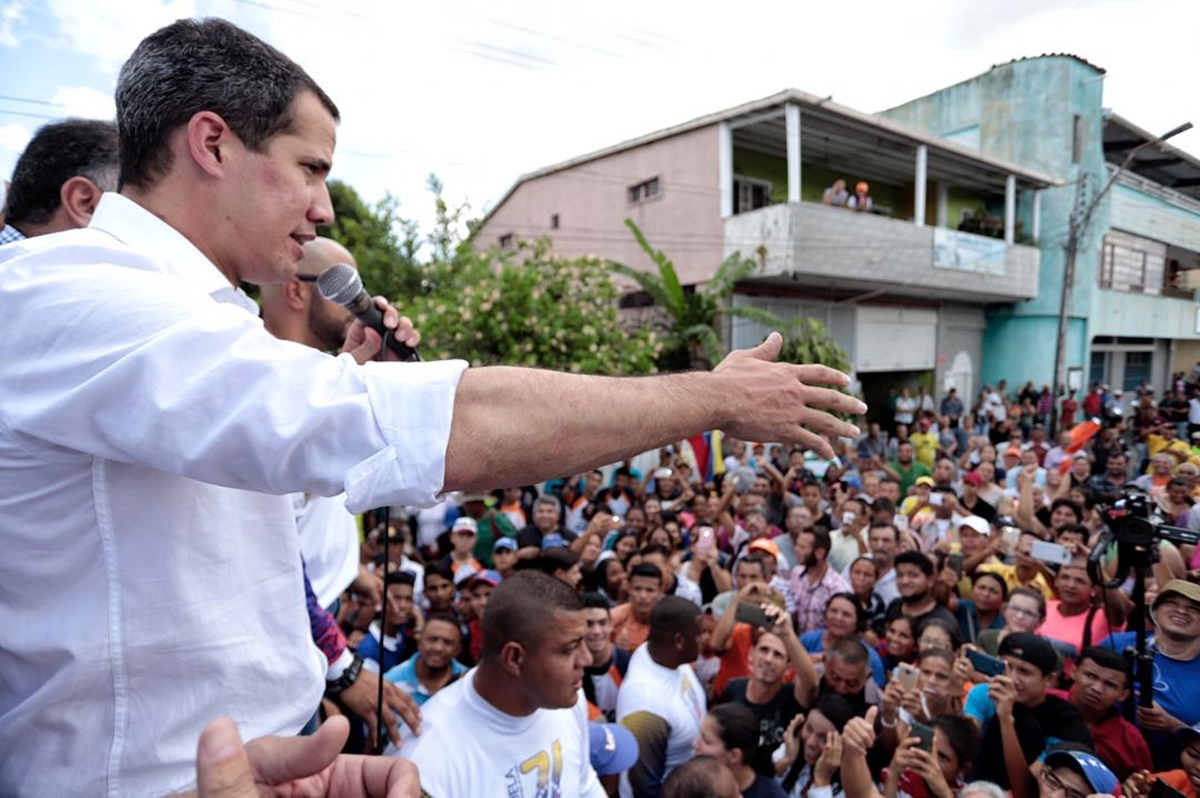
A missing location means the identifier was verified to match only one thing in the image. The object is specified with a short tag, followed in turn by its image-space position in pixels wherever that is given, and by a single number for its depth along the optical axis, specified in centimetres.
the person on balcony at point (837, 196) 1443
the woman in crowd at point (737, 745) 320
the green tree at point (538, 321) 1080
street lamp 1550
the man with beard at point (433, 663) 381
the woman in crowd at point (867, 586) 521
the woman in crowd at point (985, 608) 493
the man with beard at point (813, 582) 528
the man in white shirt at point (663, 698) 346
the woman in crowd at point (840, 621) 448
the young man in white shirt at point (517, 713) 230
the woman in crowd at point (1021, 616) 434
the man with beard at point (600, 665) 405
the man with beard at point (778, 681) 384
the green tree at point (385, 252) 1464
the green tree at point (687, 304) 1259
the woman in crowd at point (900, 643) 434
